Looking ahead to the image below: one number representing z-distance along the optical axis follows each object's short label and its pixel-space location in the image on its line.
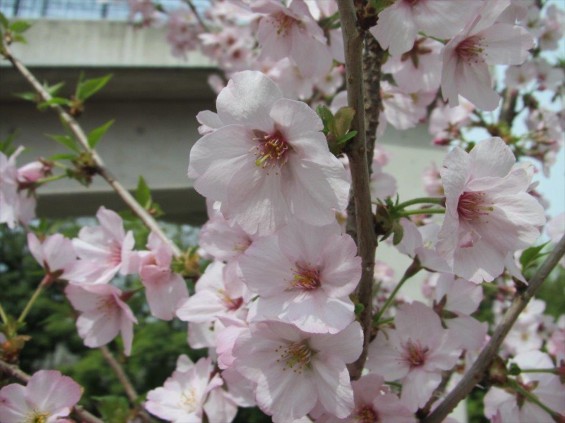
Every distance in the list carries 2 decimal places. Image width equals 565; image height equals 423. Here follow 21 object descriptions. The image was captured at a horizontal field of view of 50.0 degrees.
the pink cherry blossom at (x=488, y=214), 0.19
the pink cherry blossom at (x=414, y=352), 0.23
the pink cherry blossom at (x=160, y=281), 0.28
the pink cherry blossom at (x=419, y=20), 0.20
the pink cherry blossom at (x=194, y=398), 0.27
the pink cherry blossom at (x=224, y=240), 0.23
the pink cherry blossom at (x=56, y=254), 0.31
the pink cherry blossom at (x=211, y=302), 0.25
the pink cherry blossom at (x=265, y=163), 0.18
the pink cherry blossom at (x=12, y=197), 0.33
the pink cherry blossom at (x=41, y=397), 0.25
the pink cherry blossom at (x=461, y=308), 0.25
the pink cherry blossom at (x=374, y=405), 0.21
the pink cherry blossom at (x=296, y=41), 0.26
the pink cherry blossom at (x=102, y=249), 0.28
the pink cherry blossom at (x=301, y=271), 0.19
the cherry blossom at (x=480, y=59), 0.22
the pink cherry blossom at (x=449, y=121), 0.52
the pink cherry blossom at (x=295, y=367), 0.19
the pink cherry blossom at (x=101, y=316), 0.28
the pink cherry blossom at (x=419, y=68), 0.28
